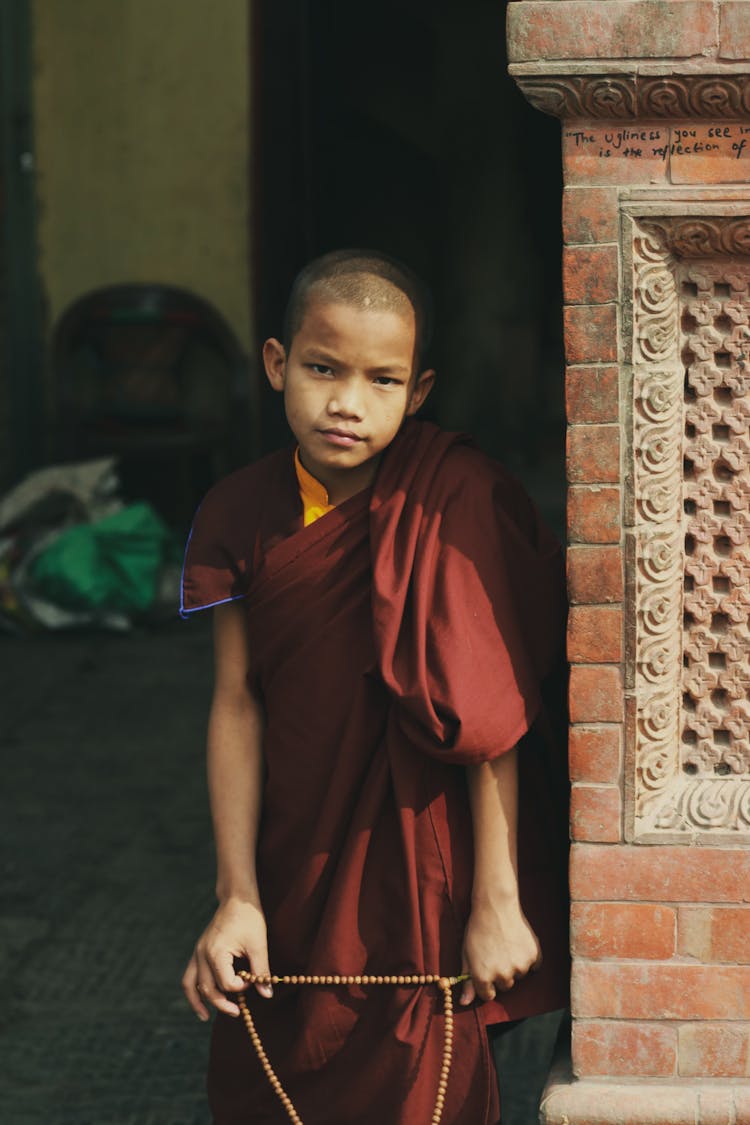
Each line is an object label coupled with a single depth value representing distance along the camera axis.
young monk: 4.18
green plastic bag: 13.99
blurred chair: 15.73
